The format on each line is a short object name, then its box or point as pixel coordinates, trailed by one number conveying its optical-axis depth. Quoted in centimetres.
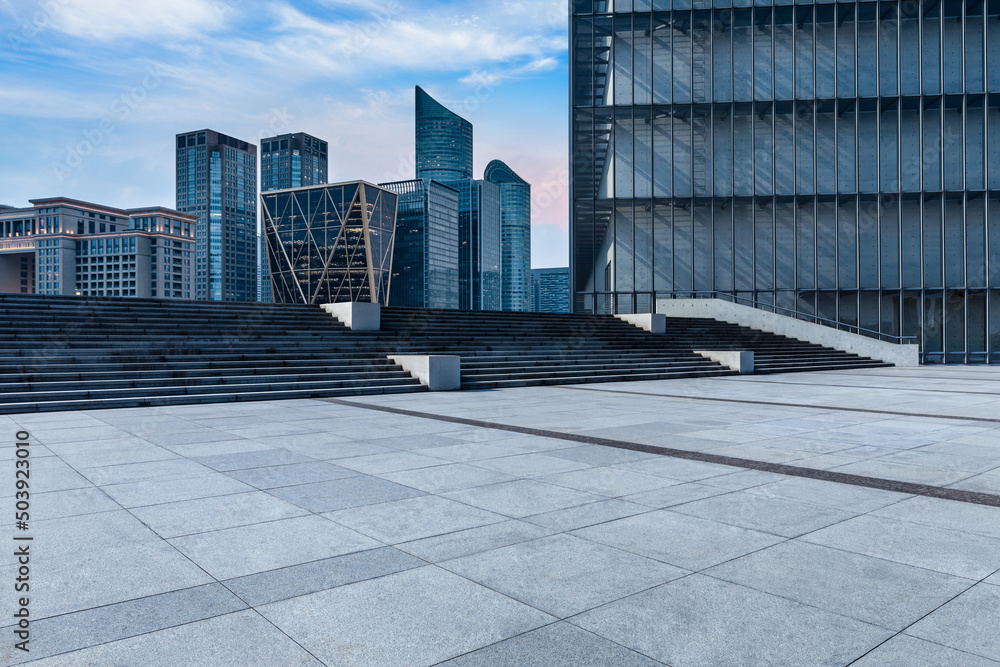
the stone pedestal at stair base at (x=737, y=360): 2531
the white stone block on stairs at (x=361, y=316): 2289
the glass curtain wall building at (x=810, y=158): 3903
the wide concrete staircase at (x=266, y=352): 1503
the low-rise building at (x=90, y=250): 15575
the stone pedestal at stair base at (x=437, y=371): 1825
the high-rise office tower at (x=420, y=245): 18438
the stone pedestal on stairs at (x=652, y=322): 3028
